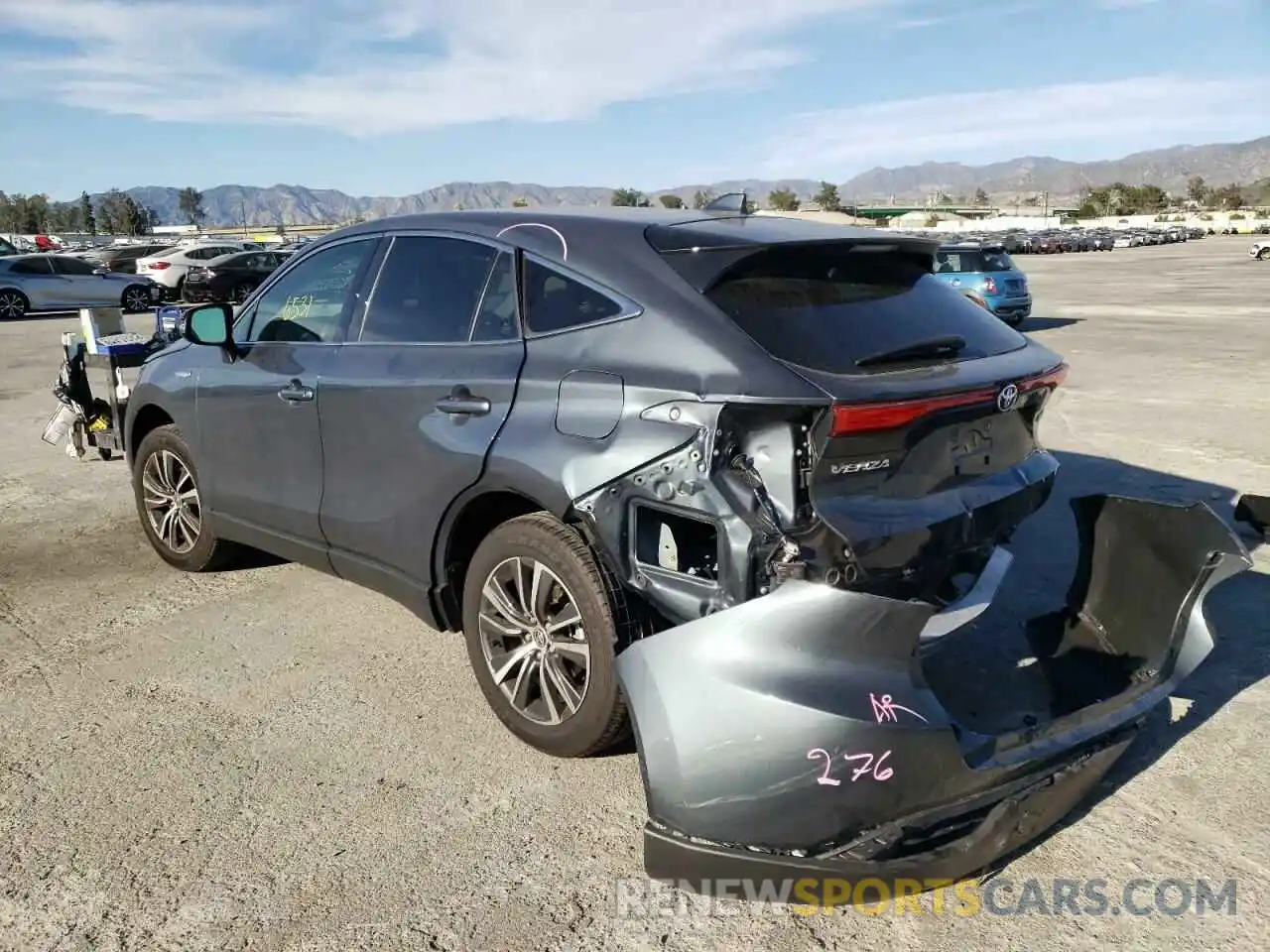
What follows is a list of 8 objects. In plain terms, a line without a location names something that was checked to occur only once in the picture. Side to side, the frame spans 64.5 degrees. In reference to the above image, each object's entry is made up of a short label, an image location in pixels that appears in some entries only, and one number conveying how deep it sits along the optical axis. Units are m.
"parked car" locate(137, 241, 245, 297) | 26.75
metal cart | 7.35
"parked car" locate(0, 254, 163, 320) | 22.92
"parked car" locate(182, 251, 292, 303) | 25.20
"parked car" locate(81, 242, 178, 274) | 30.66
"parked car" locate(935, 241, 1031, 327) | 17.72
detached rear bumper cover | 2.46
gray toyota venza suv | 2.52
